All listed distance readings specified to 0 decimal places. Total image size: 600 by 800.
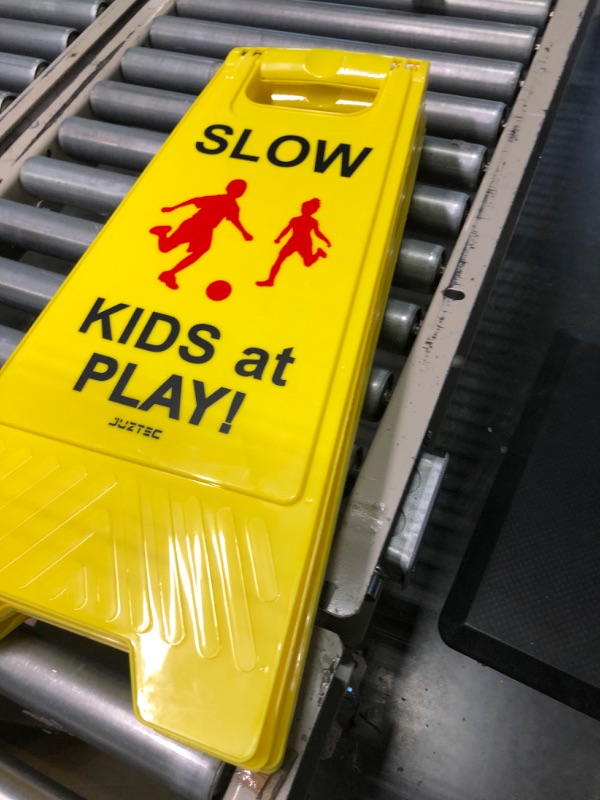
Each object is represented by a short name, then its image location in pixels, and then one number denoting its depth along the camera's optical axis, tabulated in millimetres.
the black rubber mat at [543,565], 871
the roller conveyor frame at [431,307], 598
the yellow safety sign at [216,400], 512
